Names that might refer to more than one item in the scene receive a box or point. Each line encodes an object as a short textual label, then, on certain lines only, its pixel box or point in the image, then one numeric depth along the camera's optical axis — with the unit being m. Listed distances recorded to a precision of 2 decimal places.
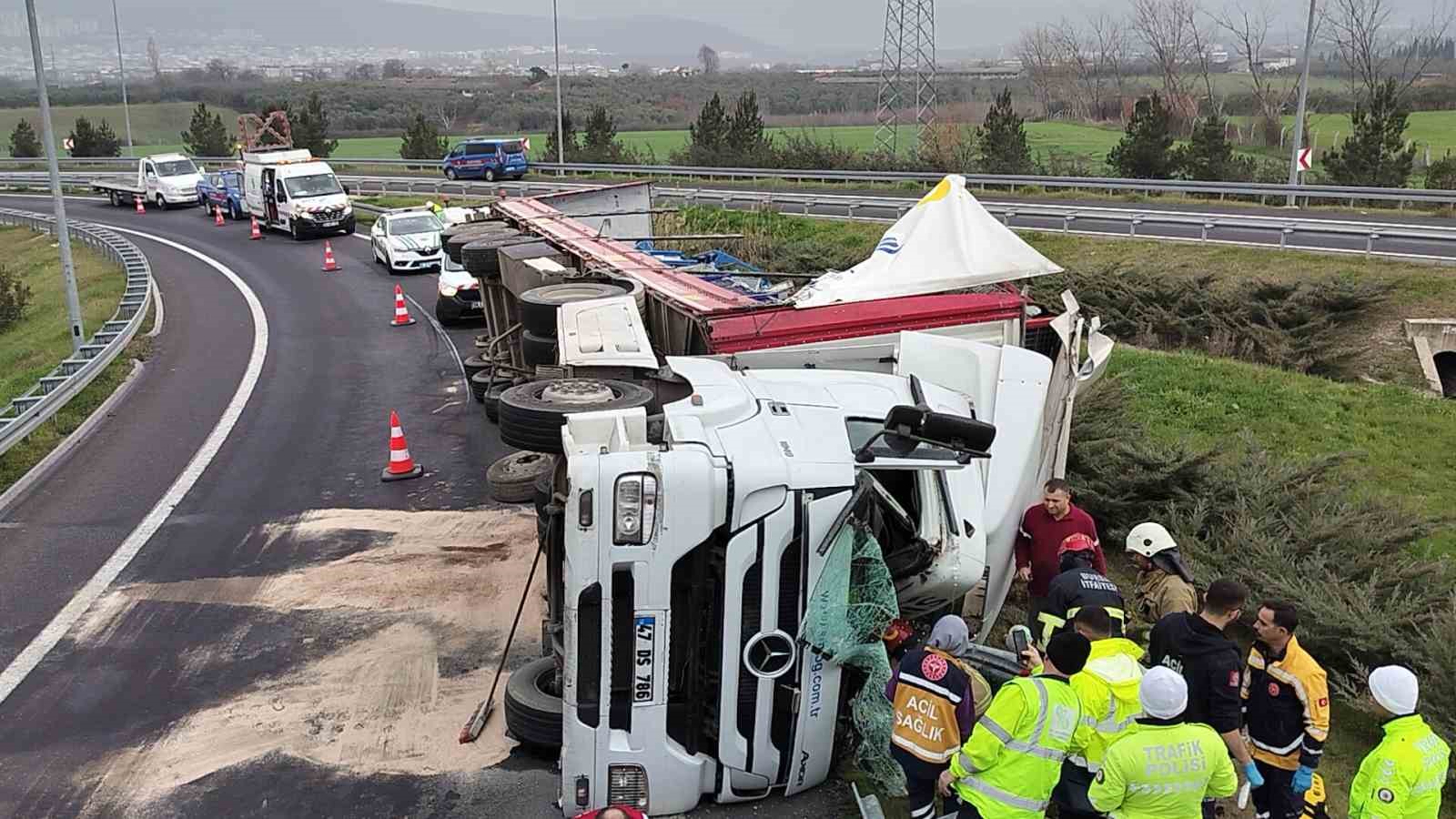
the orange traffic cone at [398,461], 11.45
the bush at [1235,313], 15.86
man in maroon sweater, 6.98
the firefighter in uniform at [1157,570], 6.53
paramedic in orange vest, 5.09
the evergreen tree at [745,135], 41.38
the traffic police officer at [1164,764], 4.55
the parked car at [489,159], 41.41
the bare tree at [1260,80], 47.48
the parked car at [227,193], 34.03
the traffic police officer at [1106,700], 4.96
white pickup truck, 38.16
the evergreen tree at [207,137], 53.44
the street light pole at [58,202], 15.98
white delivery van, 29.30
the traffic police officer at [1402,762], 4.68
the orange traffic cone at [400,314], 19.05
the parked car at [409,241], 23.73
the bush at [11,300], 24.20
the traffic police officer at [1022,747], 4.75
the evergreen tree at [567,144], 46.42
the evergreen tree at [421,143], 49.06
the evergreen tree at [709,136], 41.59
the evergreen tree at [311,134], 49.25
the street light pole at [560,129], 37.90
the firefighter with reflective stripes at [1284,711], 5.43
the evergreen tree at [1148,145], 33.19
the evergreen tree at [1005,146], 35.09
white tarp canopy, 9.34
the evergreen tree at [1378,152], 29.19
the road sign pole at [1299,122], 26.12
